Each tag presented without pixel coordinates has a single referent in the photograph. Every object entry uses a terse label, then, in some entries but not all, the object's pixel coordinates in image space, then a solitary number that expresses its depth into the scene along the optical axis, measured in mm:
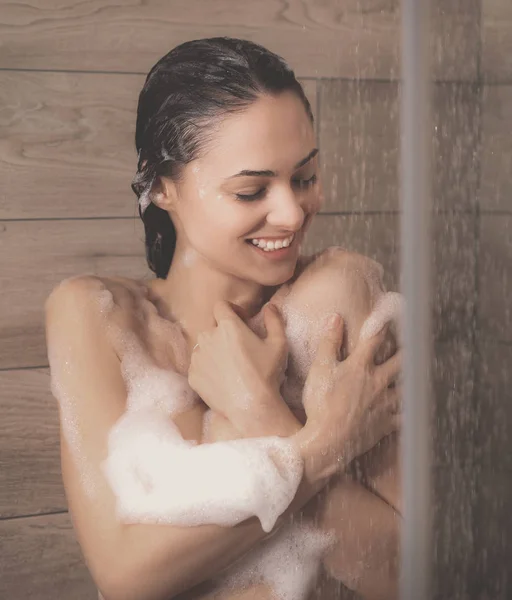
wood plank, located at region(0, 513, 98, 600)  1850
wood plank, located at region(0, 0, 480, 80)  1775
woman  1592
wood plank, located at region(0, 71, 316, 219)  1779
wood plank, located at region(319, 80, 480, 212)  1913
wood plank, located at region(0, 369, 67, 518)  1831
